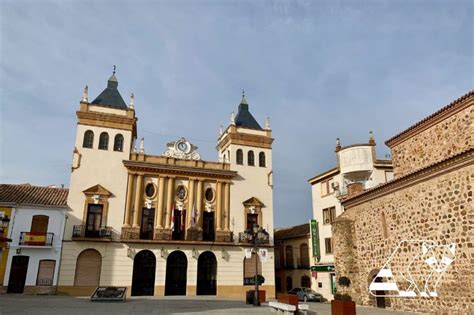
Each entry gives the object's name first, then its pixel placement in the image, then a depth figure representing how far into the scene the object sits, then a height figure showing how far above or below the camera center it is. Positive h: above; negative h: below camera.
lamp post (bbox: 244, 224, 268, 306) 19.09 +1.33
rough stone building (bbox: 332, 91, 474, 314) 13.12 +1.86
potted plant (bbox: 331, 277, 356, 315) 11.73 -1.41
